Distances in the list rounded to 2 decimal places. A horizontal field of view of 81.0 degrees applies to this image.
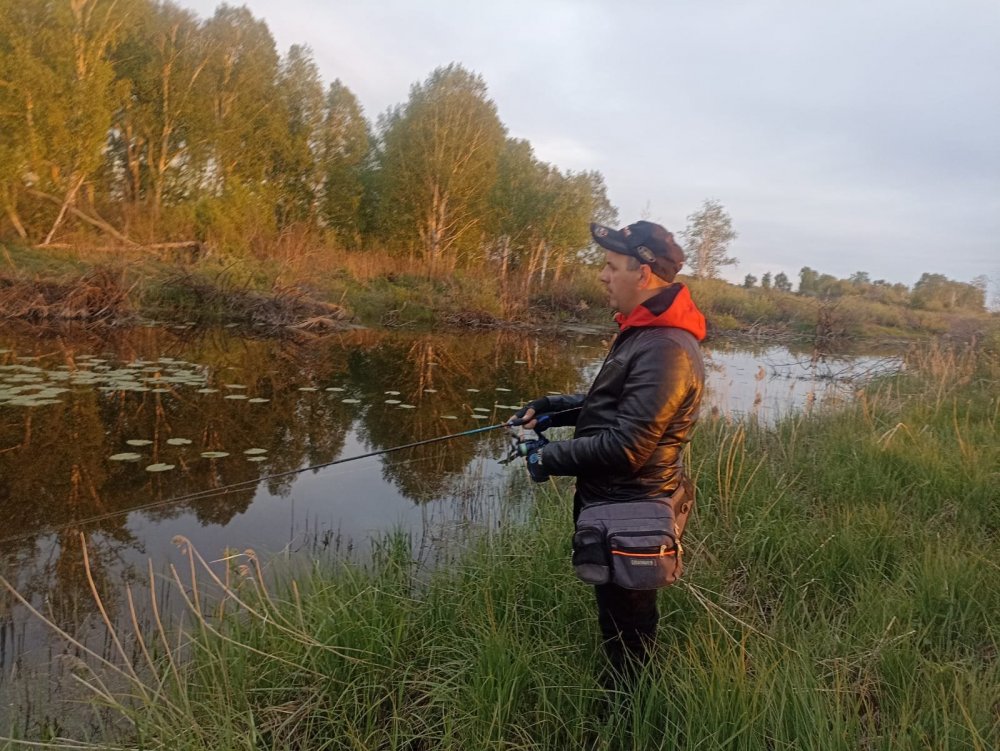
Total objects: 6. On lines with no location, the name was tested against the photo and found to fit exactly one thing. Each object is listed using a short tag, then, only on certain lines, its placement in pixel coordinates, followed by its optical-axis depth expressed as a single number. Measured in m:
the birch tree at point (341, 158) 29.83
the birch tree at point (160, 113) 21.72
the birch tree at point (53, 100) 15.81
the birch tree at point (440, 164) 28.44
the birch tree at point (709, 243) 39.47
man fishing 2.03
